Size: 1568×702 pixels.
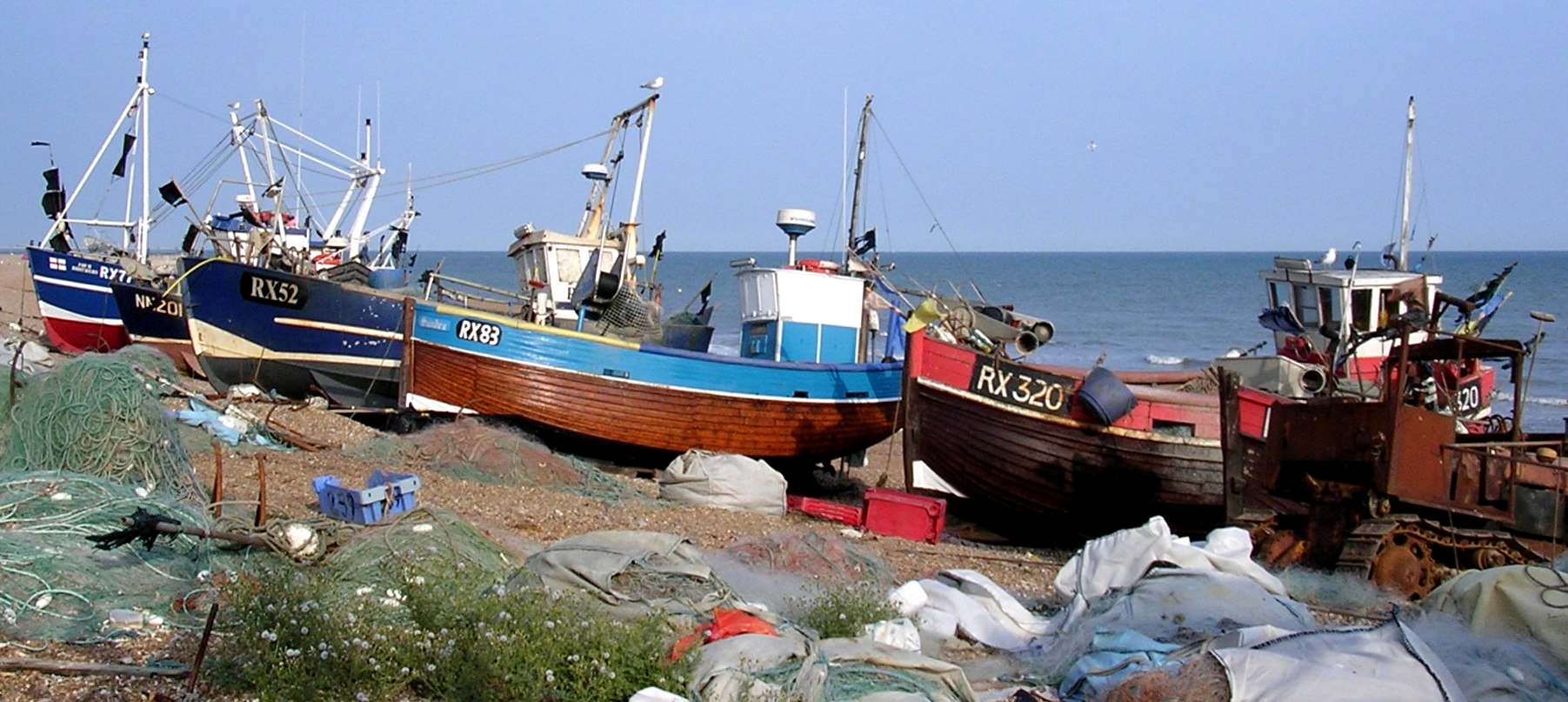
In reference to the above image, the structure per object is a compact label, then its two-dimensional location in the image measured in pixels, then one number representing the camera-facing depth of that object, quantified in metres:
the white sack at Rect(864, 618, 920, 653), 6.22
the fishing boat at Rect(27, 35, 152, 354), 24.31
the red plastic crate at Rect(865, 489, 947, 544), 11.11
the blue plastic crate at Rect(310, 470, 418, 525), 7.97
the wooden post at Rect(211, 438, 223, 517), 7.20
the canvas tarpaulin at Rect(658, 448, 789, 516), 12.09
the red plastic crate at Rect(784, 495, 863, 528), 11.62
